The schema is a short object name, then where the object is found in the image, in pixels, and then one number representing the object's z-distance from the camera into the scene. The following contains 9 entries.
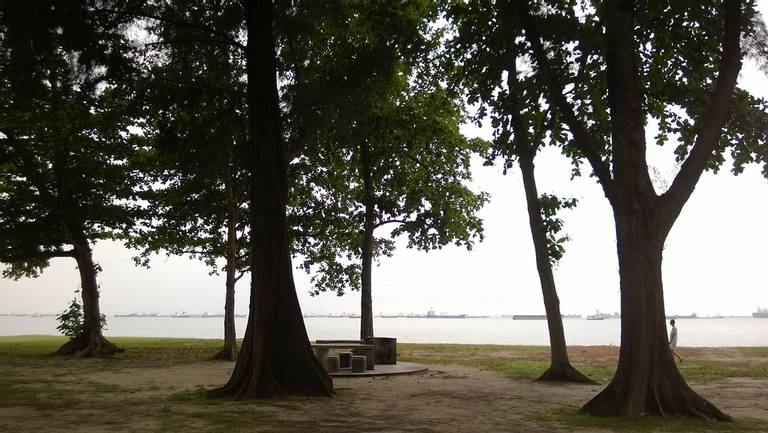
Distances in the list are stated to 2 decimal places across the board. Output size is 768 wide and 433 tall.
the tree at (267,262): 12.17
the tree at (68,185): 21.31
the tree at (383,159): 18.12
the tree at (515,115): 12.14
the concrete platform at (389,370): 15.77
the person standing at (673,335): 18.97
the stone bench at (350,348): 16.26
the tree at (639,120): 9.85
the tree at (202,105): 15.14
